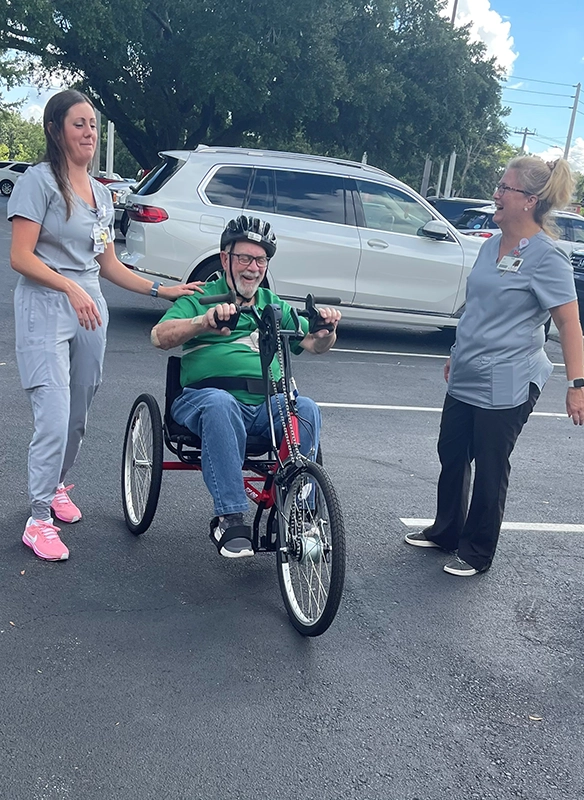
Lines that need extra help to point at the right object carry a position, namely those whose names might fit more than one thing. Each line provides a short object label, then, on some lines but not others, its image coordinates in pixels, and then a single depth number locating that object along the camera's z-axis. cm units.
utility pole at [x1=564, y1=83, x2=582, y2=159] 6612
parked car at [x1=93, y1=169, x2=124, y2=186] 2867
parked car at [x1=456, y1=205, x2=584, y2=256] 1633
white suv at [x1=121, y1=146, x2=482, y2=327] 941
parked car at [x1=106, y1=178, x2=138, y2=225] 2064
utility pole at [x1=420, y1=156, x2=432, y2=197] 3653
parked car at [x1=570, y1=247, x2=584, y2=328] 1357
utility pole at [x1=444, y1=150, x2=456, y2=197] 5112
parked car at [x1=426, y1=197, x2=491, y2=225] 2194
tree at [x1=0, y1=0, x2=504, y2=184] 2402
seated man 383
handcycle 347
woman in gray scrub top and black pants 407
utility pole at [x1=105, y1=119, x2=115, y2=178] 4467
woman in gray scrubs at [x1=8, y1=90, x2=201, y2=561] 384
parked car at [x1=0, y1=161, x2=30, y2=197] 4144
